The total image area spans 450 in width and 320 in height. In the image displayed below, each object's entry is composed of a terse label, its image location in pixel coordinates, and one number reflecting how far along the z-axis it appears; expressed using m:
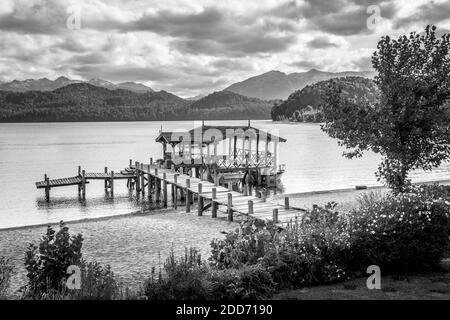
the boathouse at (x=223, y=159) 40.84
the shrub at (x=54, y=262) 9.38
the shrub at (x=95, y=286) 8.30
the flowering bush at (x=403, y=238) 10.80
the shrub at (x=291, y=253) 10.25
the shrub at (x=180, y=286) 8.88
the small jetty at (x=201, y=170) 38.51
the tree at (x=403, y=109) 17.73
